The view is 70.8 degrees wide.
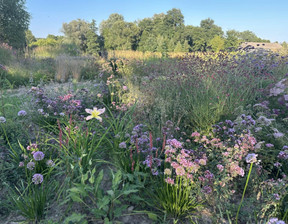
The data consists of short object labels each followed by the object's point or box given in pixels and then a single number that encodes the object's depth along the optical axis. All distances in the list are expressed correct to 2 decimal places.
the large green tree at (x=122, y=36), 37.94
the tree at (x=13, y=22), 17.16
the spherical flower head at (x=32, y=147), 2.08
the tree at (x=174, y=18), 45.43
